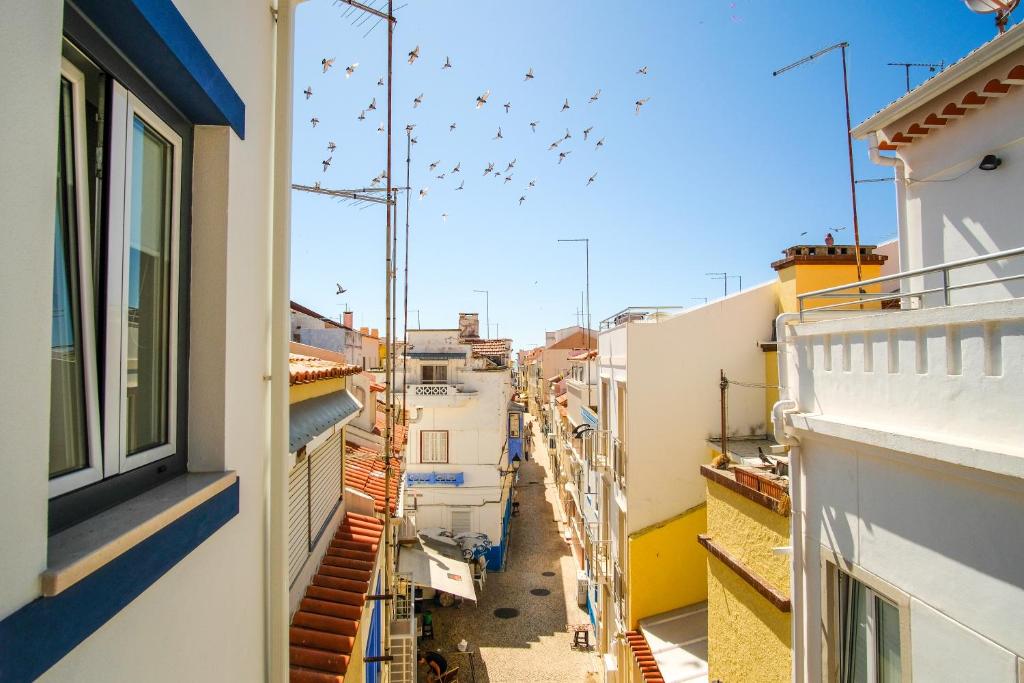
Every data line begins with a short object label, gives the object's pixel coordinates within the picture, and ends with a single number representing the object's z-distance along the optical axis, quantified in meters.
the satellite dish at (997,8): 6.00
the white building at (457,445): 23.62
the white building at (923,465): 2.97
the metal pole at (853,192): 9.06
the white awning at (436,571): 15.34
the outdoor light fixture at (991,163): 5.88
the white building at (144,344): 1.27
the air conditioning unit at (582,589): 19.16
